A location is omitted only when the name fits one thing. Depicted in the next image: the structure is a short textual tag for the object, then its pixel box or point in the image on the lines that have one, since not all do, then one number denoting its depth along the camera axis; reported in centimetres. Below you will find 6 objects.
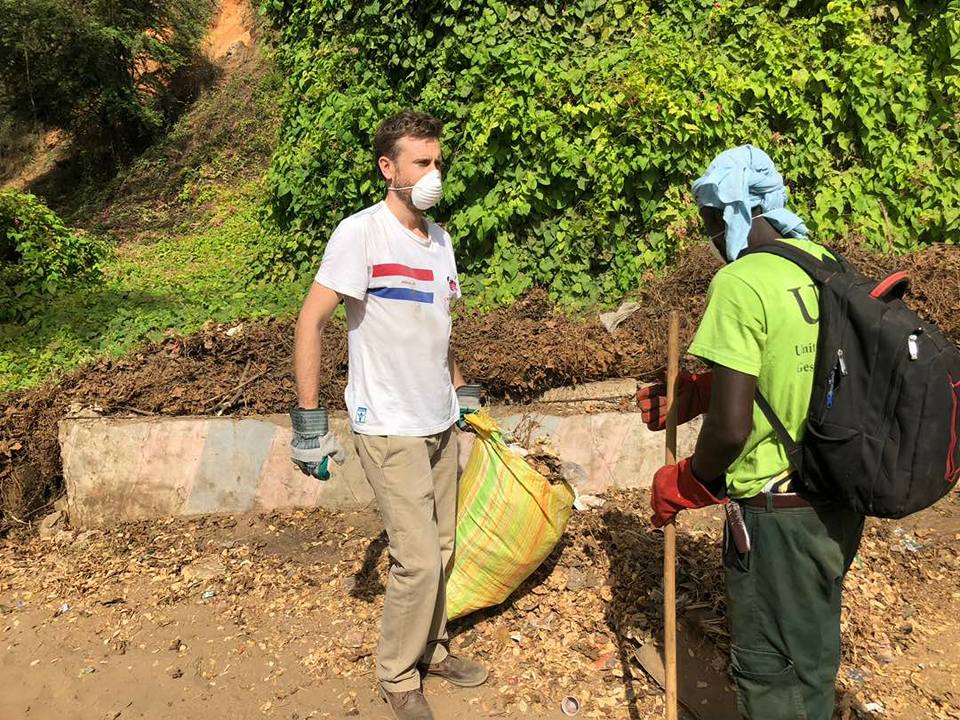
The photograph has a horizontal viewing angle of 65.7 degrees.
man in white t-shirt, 277
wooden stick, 246
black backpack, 190
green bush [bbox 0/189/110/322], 792
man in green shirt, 200
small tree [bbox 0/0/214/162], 1625
